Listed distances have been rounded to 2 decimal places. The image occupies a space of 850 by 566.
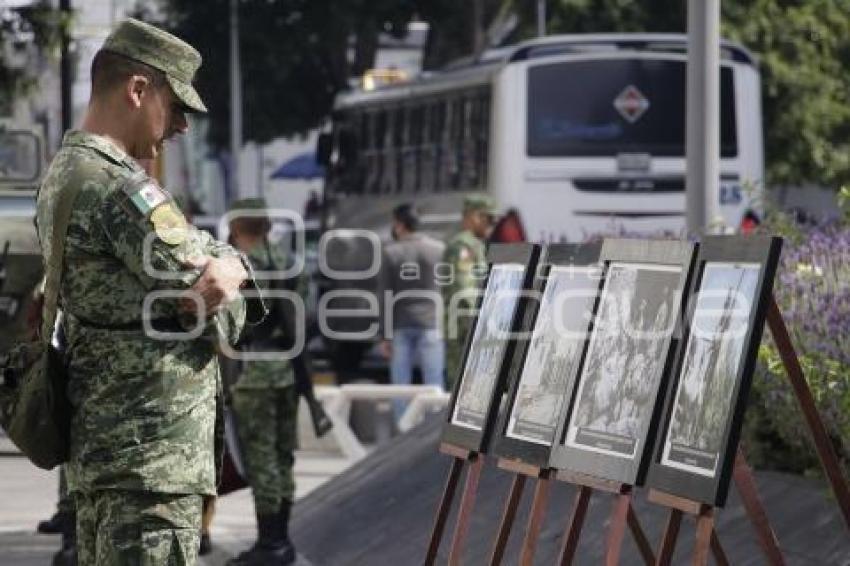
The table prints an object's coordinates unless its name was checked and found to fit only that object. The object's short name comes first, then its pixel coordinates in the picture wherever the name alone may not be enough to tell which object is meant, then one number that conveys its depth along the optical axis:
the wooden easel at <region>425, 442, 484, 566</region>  13.61
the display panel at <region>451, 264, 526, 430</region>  13.79
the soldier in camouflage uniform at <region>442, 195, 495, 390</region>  27.98
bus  40.26
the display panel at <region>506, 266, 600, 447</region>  12.51
